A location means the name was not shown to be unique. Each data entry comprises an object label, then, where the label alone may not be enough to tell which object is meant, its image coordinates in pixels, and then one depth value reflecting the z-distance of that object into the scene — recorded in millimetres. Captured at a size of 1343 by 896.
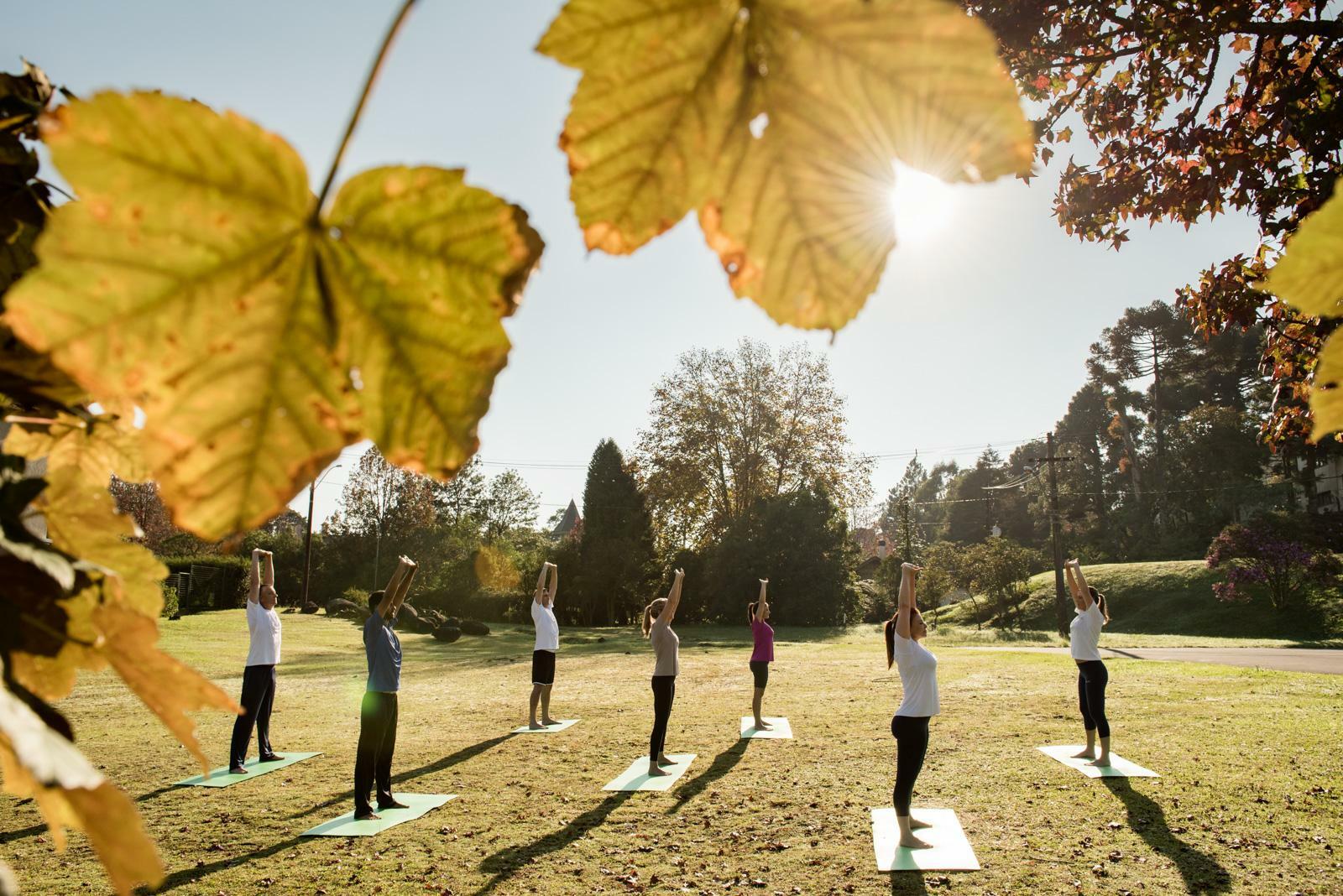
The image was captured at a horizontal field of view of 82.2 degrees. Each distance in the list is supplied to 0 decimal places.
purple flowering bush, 23469
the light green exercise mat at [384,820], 6336
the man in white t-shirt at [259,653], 7277
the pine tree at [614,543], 28688
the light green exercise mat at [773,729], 9742
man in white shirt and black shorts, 9703
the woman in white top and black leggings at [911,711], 5906
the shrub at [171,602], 22031
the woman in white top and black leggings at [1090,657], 7531
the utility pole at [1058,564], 25328
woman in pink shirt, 9898
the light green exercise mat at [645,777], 7688
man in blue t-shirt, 6449
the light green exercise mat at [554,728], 10289
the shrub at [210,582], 26969
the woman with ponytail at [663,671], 7977
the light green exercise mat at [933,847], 5637
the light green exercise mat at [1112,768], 7543
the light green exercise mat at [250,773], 7637
